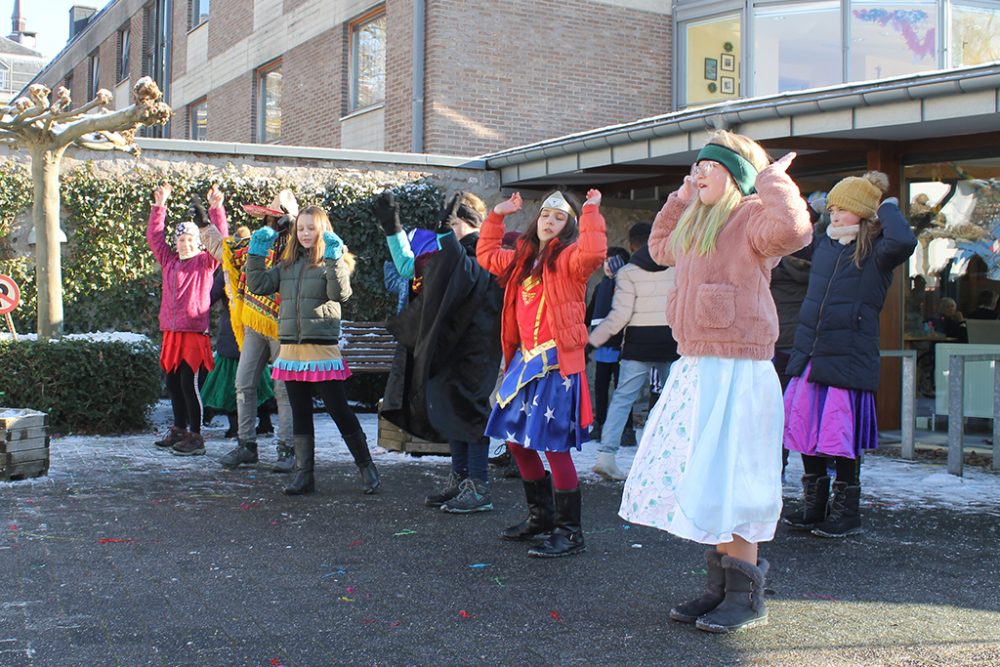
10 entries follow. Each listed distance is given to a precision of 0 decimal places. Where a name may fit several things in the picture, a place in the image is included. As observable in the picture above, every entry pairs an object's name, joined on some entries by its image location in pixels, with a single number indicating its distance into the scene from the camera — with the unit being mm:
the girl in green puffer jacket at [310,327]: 6484
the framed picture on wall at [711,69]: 15688
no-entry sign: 8414
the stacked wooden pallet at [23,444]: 6695
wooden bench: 10641
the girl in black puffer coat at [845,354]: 5527
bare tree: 8312
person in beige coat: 7406
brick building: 14641
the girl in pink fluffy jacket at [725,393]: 3828
